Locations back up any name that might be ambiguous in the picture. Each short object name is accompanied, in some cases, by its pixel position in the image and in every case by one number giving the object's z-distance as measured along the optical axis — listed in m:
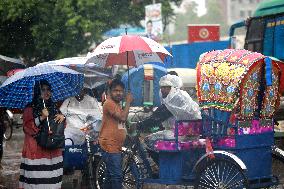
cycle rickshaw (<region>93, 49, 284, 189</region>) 12.63
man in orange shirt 12.89
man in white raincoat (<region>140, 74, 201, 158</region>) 13.66
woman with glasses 12.11
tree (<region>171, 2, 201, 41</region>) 160.58
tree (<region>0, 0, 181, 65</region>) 36.95
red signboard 52.50
